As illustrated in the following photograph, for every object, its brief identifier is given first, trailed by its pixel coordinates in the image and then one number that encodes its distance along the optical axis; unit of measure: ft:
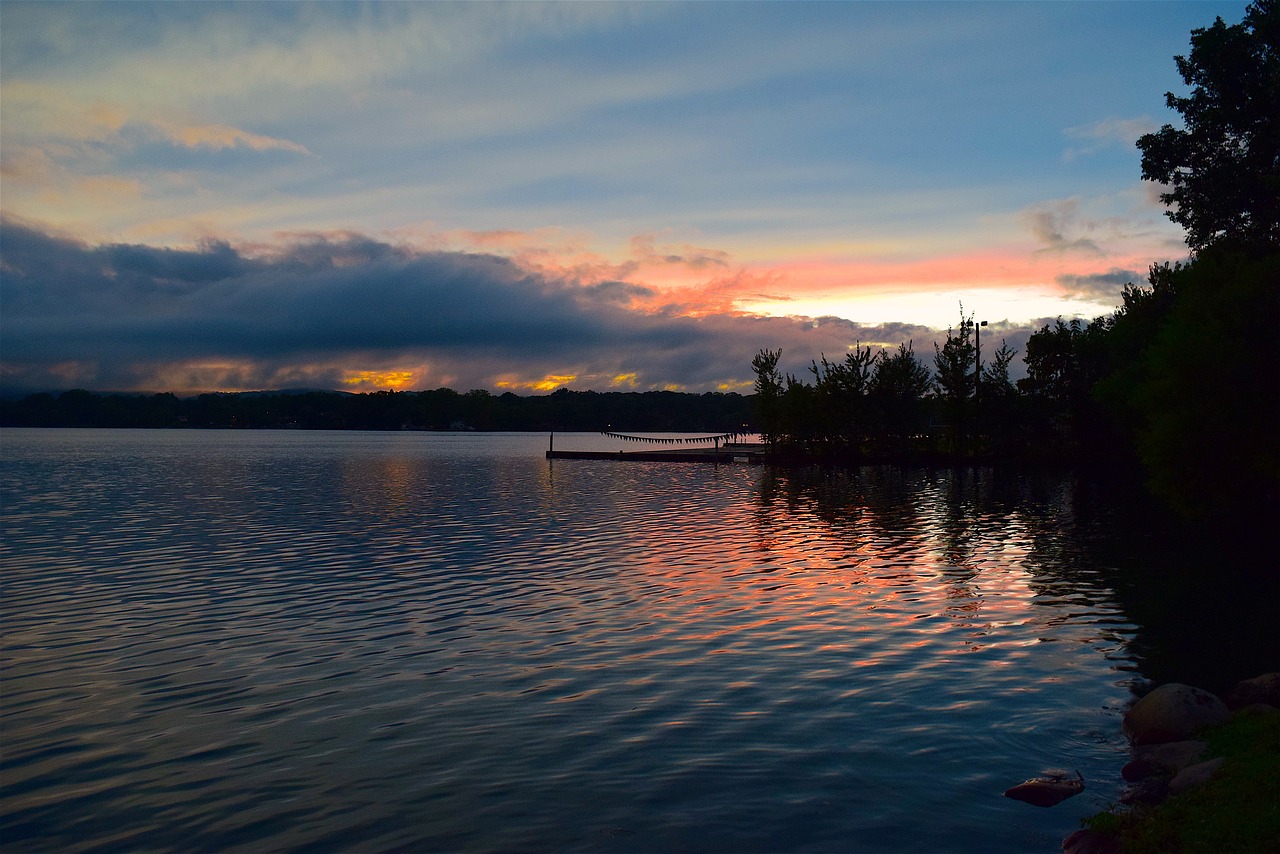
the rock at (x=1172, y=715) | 39.93
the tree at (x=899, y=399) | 289.12
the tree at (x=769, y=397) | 304.30
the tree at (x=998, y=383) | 273.75
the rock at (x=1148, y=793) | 33.55
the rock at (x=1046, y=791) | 34.19
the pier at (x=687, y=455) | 320.91
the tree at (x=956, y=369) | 278.67
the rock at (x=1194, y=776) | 32.63
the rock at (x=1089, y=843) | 28.58
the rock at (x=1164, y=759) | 36.32
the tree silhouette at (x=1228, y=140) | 136.15
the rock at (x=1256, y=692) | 43.83
